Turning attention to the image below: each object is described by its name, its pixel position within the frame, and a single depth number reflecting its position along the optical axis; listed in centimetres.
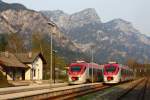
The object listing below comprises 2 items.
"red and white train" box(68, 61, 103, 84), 6153
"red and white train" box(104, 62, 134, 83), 6494
